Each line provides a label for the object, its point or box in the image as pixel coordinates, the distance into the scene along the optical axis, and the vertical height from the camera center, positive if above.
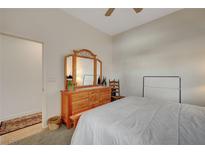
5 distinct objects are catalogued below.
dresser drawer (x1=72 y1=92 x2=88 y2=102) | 2.35 -0.47
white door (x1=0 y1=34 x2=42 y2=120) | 2.57 -0.04
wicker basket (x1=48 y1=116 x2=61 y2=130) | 2.18 -1.00
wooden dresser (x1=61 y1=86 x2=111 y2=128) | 2.28 -0.63
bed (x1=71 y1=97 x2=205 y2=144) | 0.91 -0.52
